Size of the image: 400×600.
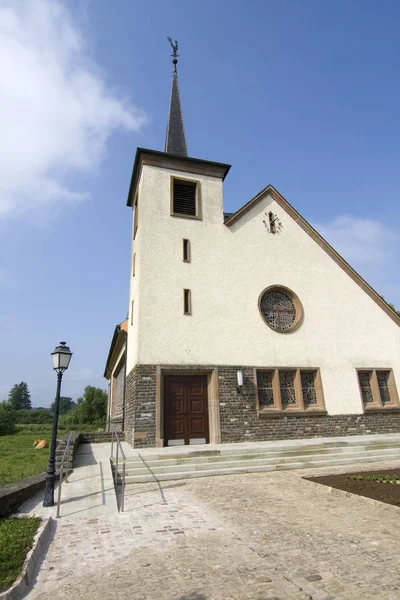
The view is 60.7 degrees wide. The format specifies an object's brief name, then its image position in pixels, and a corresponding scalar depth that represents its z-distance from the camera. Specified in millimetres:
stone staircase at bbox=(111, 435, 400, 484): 9031
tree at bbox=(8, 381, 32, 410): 115238
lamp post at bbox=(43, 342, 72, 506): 6402
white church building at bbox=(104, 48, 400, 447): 12578
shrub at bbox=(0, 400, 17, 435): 31969
